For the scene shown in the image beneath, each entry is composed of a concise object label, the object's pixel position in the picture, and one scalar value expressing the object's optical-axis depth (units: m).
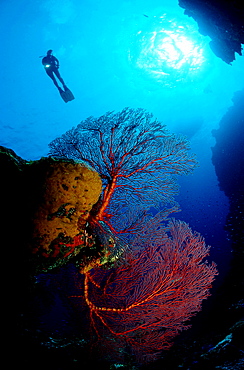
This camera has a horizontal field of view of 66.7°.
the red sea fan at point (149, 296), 3.94
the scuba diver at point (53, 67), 9.89
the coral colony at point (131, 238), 3.35
